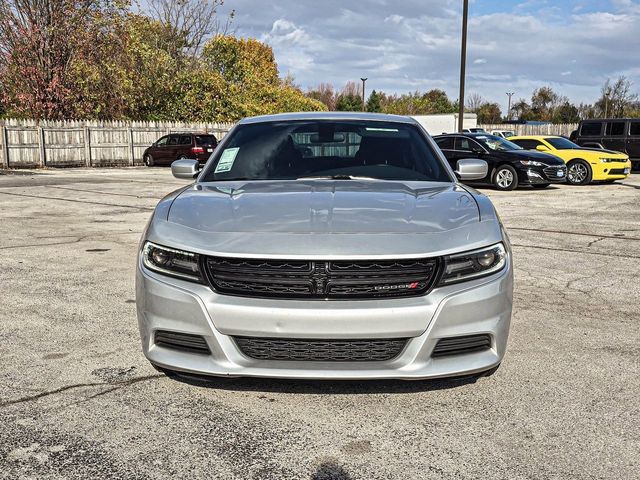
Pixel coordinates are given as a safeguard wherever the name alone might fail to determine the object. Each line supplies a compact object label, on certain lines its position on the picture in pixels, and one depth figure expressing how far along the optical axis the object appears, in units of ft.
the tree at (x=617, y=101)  203.00
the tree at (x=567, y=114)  266.36
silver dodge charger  9.38
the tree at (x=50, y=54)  93.04
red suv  87.47
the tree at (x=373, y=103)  300.77
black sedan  53.88
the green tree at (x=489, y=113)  308.40
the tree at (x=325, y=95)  346.95
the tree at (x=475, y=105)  318.20
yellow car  59.57
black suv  74.18
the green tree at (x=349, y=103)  289.74
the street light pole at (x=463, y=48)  88.38
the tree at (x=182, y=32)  129.70
